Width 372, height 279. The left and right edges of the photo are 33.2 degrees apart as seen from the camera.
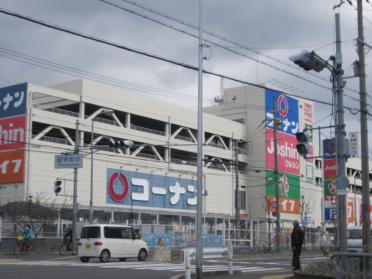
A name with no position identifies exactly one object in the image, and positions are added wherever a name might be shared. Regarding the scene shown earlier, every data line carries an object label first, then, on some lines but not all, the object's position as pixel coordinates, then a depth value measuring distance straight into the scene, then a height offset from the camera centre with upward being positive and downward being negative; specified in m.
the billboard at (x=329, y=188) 36.58 +2.09
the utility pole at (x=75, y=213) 36.78 +0.58
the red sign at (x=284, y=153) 80.44 +9.35
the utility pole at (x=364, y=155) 18.89 +2.12
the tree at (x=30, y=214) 41.38 +0.54
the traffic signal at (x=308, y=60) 16.88 +4.42
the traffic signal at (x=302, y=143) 18.61 +2.41
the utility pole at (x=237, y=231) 50.03 -0.58
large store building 54.75 +7.47
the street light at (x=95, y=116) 42.00 +7.59
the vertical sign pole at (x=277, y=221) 42.49 +0.20
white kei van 28.61 -0.91
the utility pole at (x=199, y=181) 18.02 +1.29
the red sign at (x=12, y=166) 53.72 +4.88
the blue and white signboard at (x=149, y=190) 62.19 +3.50
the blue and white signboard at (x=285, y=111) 79.75 +14.60
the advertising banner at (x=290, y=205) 82.00 +2.49
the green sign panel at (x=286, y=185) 79.38 +5.06
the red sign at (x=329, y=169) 41.34 +3.82
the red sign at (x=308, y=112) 87.25 +15.71
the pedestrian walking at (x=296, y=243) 20.50 -0.62
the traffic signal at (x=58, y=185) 37.53 +2.27
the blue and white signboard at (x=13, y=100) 53.94 +10.69
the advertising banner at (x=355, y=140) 49.71 +6.91
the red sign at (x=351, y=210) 98.50 +2.26
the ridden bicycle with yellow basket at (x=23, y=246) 36.56 -1.38
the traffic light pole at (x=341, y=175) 16.38 +1.31
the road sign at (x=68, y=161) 35.25 +3.51
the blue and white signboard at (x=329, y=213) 40.83 +0.77
